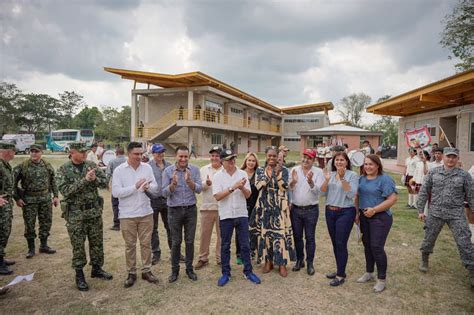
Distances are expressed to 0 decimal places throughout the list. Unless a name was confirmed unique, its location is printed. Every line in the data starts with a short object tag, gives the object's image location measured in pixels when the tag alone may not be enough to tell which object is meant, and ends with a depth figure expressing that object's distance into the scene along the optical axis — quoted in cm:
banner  876
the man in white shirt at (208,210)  421
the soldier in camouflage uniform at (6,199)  400
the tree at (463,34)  1675
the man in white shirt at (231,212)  371
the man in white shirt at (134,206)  360
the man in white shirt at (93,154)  876
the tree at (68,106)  6097
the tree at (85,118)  6312
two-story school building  2186
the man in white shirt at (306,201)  388
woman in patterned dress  388
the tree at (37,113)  5338
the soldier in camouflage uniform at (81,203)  355
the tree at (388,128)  4481
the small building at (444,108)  920
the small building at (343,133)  1656
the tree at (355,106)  5838
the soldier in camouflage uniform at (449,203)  359
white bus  3434
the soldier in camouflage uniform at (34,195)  450
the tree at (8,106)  4319
